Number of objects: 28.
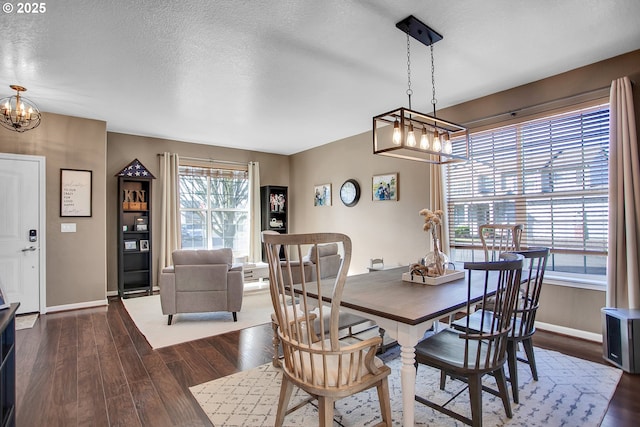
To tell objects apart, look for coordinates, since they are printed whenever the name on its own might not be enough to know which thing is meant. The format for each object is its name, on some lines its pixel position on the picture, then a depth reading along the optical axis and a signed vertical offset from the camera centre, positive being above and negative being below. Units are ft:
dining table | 5.17 -1.66
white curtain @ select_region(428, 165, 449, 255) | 13.97 +0.63
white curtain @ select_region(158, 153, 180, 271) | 18.39 +0.37
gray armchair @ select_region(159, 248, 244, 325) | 12.08 -2.62
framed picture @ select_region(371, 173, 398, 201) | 16.26 +1.42
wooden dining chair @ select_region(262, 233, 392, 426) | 4.58 -2.33
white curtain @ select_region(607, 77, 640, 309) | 9.14 +0.29
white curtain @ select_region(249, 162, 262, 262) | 21.85 +0.05
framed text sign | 14.58 +1.11
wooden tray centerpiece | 7.52 -1.57
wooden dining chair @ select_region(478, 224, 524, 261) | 9.08 -0.88
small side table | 18.15 -3.29
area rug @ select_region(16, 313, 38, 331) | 12.29 -4.21
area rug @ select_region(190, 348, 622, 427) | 6.41 -4.14
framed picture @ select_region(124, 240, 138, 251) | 17.02 -1.58
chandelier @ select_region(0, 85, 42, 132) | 11.23 +3.81
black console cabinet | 5.09 -2.66
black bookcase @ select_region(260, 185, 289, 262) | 21.97 +0.47
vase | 7.87 -1.23
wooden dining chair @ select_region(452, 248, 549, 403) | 6.43 -2.51
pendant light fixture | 7.41 +2.16
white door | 13.35 -0.48
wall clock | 18.45 +1.28
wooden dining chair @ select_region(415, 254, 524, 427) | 5.24 -2.57
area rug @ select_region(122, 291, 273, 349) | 11.18 -4.22
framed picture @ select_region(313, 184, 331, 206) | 20.53 +1.27
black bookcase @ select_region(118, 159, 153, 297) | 16.85 -0.69
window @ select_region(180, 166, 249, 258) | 19.89 +0.45
